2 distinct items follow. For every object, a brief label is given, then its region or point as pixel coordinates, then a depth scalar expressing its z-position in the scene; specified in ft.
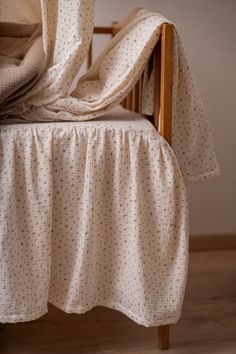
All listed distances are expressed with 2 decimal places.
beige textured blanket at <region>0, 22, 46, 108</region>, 4.49
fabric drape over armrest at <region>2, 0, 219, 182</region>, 4.68
